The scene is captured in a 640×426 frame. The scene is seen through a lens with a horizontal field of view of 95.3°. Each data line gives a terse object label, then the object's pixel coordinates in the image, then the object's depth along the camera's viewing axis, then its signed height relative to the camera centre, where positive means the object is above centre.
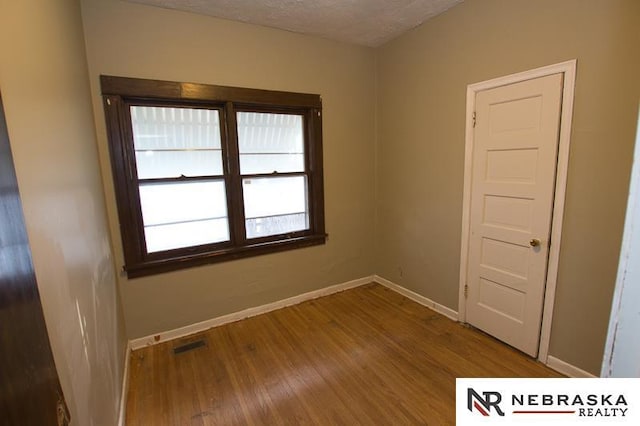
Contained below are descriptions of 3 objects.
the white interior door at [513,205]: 2.02 -0.30
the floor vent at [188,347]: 2.44 -1.45
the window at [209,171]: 2.33 +0.04
